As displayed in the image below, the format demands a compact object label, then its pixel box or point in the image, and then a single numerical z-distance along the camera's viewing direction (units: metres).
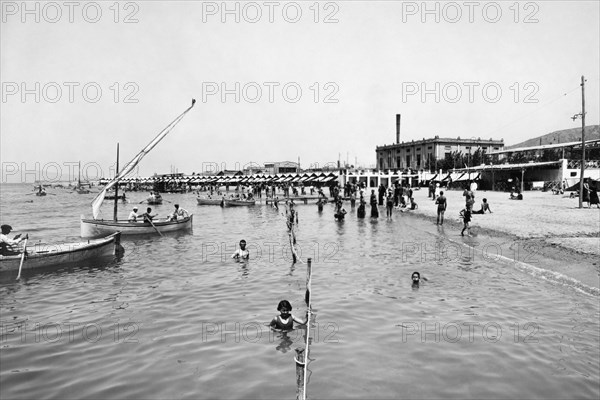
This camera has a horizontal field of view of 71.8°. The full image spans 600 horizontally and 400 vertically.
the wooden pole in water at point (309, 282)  10.04
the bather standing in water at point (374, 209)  33.75
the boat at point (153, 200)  66.75
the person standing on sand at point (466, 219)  21.94
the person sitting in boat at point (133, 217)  27.42
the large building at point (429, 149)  85.00
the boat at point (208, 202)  58.95
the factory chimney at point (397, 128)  101.90
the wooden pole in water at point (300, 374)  4.75
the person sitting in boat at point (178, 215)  28.97
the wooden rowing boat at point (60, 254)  15.67
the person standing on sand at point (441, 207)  26.73
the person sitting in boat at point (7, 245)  15.88
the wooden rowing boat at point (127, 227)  24.84
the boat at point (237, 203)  54.26
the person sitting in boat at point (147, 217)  26.70
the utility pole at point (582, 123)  28.45
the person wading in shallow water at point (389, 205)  33.52
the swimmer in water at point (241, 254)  18.55
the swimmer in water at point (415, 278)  13.80
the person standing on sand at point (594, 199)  28.35
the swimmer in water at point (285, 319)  9.75
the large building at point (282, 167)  121.00
